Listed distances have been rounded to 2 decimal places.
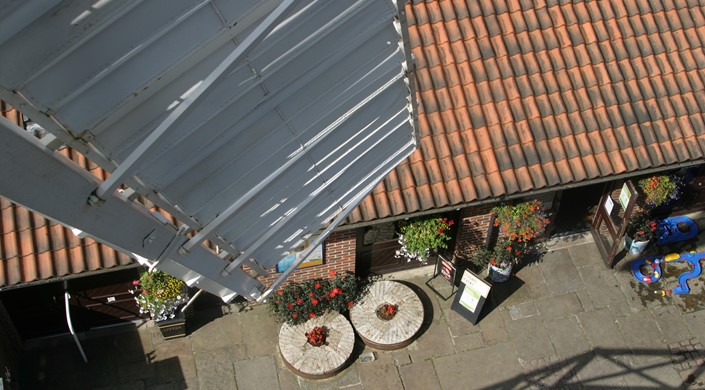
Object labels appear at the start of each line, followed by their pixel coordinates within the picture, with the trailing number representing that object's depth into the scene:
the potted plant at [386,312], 11.65
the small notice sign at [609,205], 11.91
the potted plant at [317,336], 11.23
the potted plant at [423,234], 10.95
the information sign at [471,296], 11.27
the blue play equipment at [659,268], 12.31
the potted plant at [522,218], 11.00
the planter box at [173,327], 11.23
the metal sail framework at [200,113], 3.54
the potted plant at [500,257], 11.77
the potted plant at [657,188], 11.16
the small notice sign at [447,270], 11.77
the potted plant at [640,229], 12.13
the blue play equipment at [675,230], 12.82
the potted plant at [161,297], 10.65
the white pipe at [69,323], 10.61
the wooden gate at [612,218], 11.24
